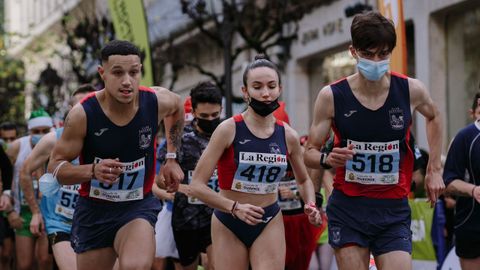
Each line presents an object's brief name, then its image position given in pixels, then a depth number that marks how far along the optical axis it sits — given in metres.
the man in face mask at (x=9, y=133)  15.98
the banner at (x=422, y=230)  12.02
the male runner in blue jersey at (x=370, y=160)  6.93
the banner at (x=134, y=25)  14.72
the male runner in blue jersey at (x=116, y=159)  7.18
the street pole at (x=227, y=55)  18.84
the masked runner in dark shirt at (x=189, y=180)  9.49
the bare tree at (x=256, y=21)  20.23
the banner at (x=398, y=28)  10.33
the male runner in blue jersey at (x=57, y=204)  9.40
